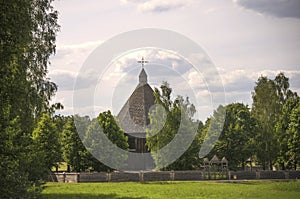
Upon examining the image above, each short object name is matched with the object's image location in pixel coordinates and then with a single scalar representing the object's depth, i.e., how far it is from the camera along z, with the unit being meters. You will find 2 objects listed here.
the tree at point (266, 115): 51.16
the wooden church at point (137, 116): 60.41
